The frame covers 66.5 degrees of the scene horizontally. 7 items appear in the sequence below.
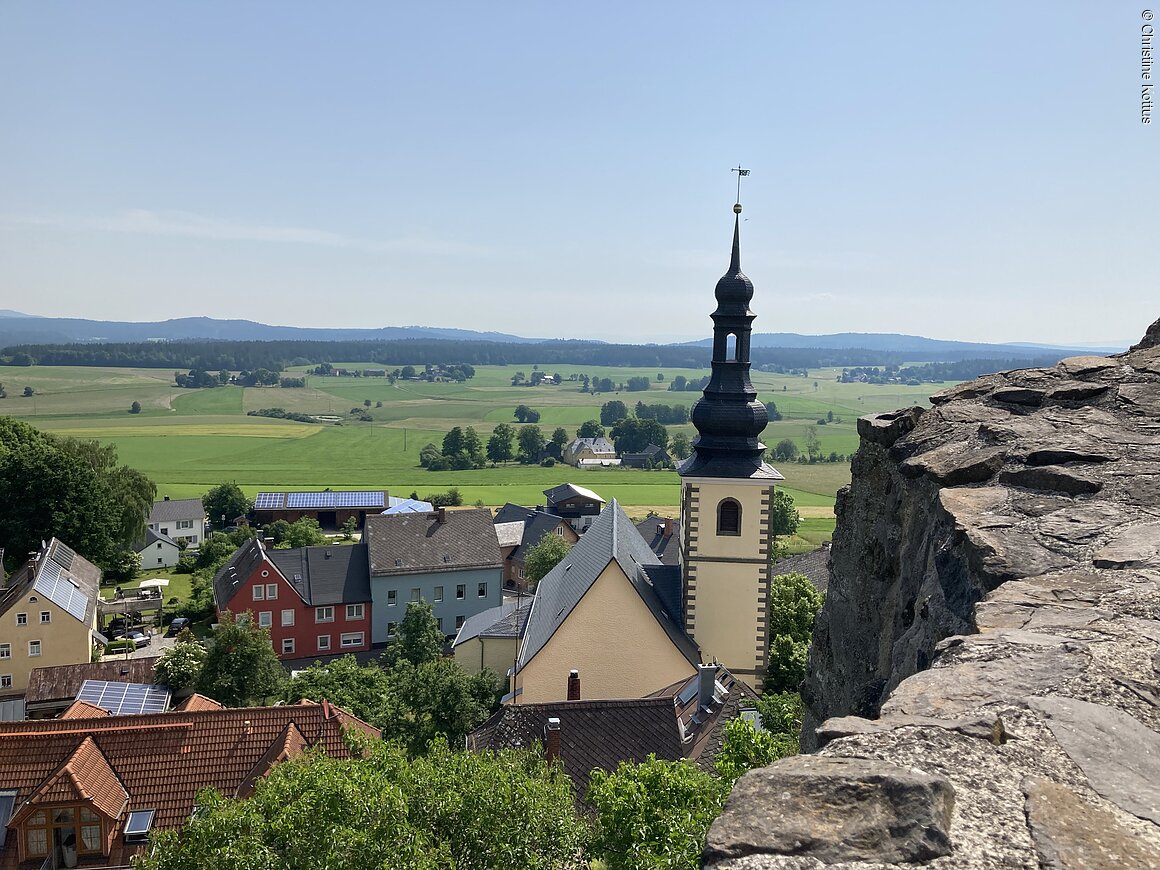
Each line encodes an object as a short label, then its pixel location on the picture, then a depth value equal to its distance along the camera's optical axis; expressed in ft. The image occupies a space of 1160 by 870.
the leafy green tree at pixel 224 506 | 263.49
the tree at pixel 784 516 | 241.55
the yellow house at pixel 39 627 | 126.93
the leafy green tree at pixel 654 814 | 38.29
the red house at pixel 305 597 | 149.18
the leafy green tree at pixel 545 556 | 172.65
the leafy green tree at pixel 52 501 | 167.73
